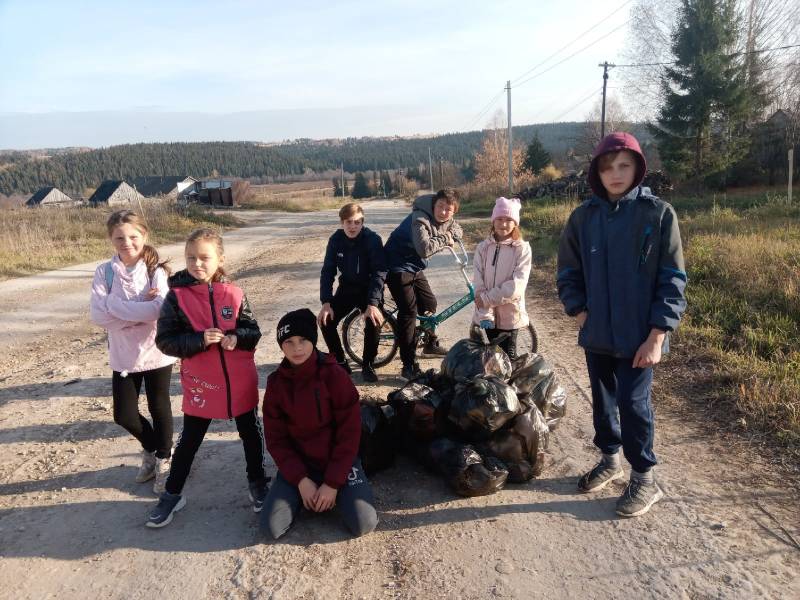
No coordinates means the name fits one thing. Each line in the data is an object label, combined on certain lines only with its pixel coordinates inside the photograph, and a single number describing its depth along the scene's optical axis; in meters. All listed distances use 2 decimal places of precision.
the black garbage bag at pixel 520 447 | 3.32
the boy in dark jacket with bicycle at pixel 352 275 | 4.75
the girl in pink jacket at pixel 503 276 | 4.36
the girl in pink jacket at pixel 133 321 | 3.31
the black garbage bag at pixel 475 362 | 3.72
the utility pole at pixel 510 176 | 31.45
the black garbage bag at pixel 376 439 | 3.44
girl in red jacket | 3.06
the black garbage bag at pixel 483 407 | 3.31
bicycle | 5.44
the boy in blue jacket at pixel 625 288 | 2.75
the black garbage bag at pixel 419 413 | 3.56
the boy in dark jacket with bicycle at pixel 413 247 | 4.90
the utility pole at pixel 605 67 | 35.78
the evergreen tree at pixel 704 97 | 28.27
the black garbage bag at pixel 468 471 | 3.17
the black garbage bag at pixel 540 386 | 3.83
